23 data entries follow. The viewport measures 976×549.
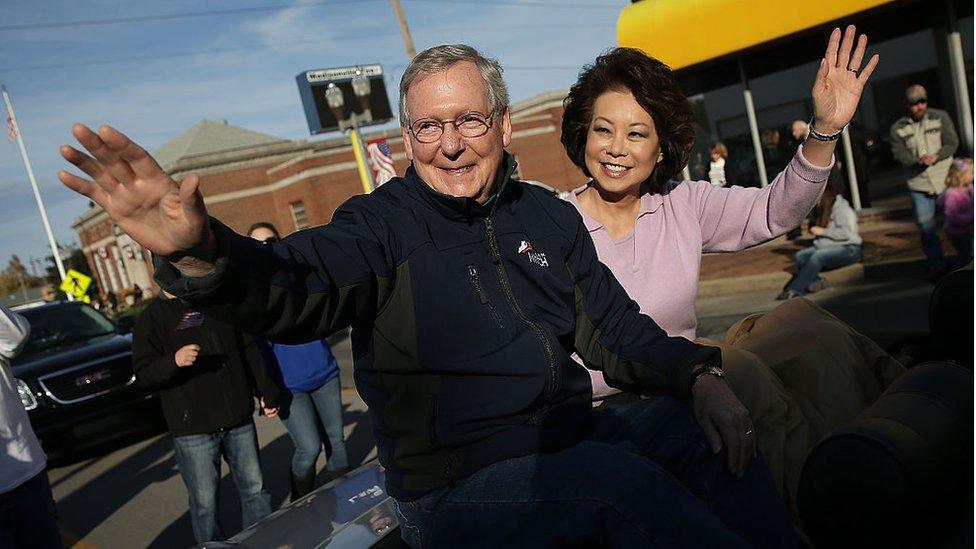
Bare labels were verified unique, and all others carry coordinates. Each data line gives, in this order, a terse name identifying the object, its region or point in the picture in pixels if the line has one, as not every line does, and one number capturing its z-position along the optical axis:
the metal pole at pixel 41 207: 30.73
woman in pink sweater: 2.67
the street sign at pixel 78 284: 21.38
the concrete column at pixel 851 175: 12.77
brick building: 35.84
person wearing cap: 7.95
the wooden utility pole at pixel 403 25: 21.00
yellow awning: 11.12
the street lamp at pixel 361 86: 14.56
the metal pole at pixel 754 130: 14.05
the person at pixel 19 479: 3.40
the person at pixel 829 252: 8.73
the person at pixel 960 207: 7.16
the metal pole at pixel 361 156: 15.60
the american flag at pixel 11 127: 28.41
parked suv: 8.06
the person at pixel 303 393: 4.96
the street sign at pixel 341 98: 14.67
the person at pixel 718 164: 13.40
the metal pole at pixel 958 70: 11.44
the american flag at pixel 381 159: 14.12
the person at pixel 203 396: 4.34
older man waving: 1.50
